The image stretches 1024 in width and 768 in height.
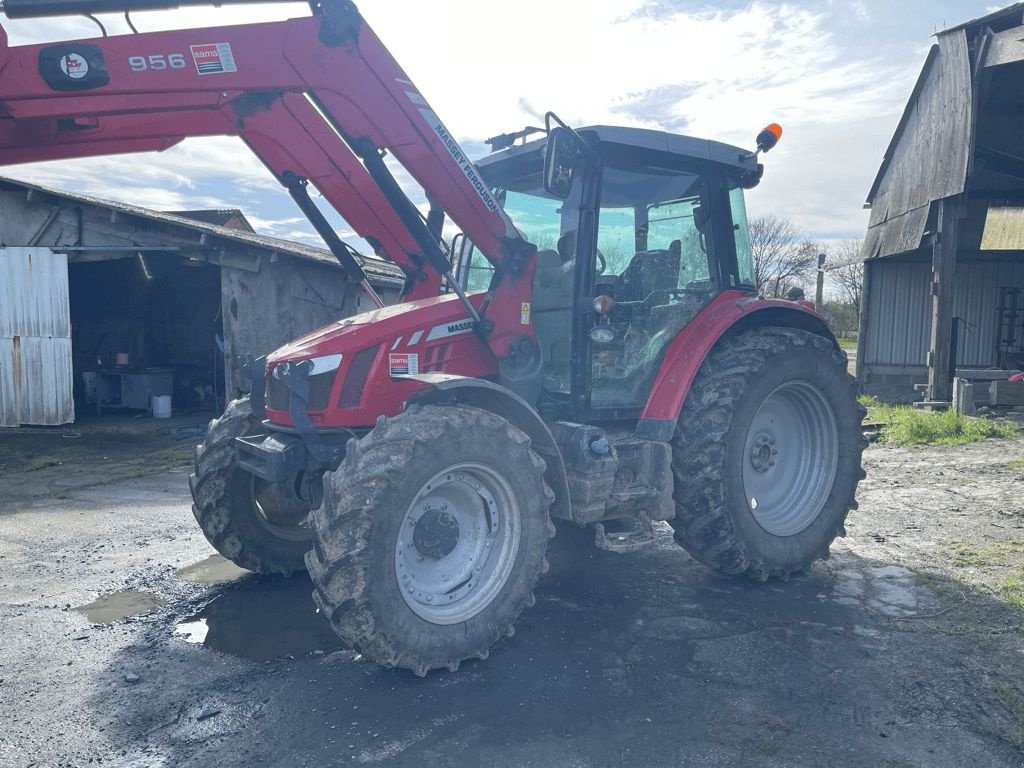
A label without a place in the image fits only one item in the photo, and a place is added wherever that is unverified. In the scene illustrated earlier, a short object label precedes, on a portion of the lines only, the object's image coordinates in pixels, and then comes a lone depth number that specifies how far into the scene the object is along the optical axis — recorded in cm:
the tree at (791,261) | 4059
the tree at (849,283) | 4902
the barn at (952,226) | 1161
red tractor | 346
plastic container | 1458
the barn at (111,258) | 1270
